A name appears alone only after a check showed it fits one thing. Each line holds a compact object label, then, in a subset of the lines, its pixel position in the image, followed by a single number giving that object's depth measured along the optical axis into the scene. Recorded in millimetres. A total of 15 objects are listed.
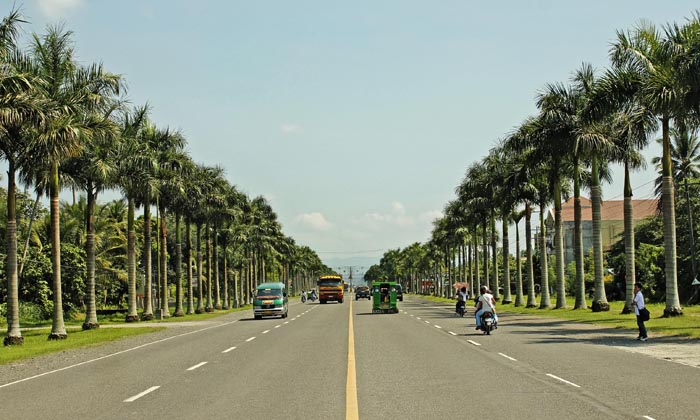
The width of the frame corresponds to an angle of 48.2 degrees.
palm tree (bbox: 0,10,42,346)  27375
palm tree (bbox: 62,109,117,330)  38806
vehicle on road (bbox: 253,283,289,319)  49188
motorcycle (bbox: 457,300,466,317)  46969
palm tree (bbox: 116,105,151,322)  43375
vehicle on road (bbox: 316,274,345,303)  89875
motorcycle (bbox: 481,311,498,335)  29031
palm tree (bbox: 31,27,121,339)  30656
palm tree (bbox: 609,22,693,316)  29531
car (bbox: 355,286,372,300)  118062
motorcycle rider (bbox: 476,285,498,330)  29359
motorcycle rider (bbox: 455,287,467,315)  46906
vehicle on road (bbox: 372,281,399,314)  52938
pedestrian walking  24797
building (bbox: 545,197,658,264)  122562
